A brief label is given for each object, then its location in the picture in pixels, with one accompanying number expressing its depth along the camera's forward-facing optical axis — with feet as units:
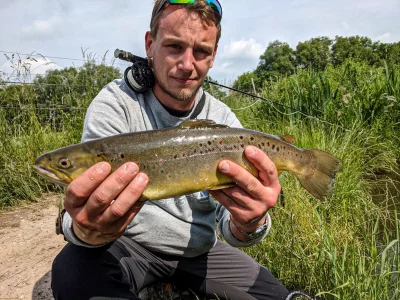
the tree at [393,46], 162.50
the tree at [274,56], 212.64
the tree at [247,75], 186.02
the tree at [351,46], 202.90
